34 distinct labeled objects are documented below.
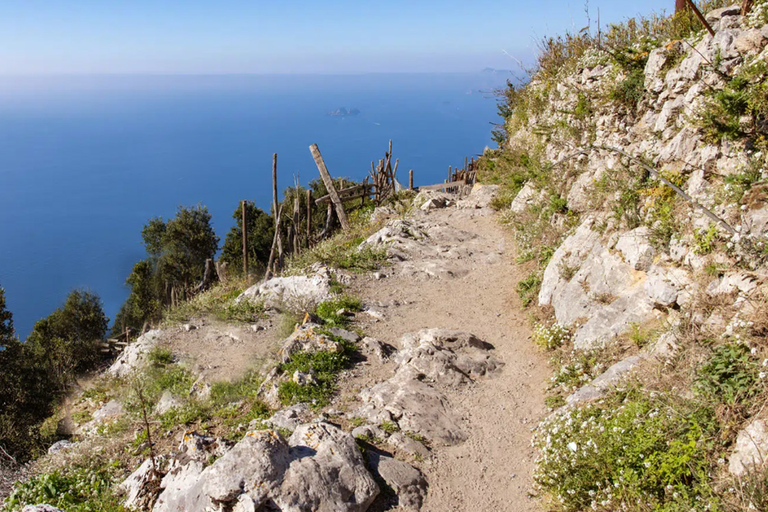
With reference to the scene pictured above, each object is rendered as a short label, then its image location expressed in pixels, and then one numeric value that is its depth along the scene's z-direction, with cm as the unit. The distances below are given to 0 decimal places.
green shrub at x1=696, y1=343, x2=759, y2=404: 420
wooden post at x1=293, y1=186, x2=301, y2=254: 1920
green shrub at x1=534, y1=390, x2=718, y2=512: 398
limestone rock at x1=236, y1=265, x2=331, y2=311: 1016
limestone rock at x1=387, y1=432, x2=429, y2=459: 559
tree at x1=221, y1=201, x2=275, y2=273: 3594
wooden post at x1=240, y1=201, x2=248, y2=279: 1878
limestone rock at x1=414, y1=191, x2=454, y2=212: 1789
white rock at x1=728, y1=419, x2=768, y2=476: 368
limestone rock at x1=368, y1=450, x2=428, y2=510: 495
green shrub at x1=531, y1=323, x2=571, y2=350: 776
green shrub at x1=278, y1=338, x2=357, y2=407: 677
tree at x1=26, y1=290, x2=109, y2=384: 2644
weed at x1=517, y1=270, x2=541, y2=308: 962
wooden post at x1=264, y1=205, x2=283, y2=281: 1749
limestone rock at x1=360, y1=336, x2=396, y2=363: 801
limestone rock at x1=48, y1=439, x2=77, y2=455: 668
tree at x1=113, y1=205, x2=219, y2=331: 3456
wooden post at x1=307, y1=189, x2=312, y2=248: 2011
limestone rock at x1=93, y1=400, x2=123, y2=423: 784
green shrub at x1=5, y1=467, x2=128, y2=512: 521
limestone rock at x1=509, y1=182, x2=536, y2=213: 1360
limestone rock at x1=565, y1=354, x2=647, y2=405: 565
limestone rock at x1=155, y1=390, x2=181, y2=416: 723
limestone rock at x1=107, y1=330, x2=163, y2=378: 941
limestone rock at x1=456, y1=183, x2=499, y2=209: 1705
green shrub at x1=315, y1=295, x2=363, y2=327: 909
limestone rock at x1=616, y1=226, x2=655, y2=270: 715
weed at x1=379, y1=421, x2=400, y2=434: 594
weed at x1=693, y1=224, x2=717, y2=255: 598
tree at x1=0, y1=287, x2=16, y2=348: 1845
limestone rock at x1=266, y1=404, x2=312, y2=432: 592
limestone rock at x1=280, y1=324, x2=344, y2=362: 770
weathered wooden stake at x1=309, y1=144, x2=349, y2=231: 1972
